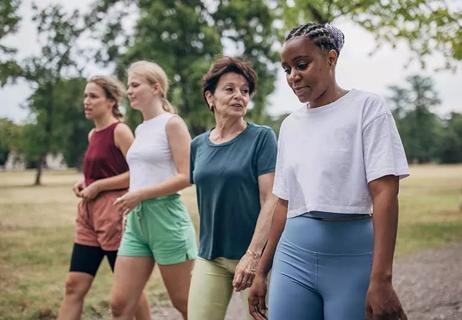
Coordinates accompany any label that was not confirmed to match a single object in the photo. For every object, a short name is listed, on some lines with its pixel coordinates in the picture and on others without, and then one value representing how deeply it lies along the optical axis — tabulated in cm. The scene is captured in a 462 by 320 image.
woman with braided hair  219
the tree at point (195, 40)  3219
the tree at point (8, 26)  1123
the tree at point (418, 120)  9050
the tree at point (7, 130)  1410
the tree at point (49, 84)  2851
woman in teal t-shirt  325
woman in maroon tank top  448
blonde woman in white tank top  404
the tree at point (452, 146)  8769
